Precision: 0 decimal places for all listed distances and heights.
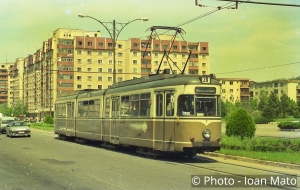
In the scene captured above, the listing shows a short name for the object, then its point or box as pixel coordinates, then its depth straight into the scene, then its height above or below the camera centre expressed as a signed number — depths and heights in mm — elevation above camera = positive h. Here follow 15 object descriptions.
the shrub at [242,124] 21448 -574
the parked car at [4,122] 45062 -782
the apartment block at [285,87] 132875 +7918
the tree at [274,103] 92281 +2026
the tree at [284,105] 95619 +1619
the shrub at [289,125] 49688 -1492
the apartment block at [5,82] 172575 +13413
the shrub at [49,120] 68062 -914
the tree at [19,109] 118125 +1526
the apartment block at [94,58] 113250 +15181
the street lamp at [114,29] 32250 +6527
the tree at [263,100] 102625 +3217
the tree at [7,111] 127300 +1156
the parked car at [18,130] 35281 -1278
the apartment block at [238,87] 149375 +8856
